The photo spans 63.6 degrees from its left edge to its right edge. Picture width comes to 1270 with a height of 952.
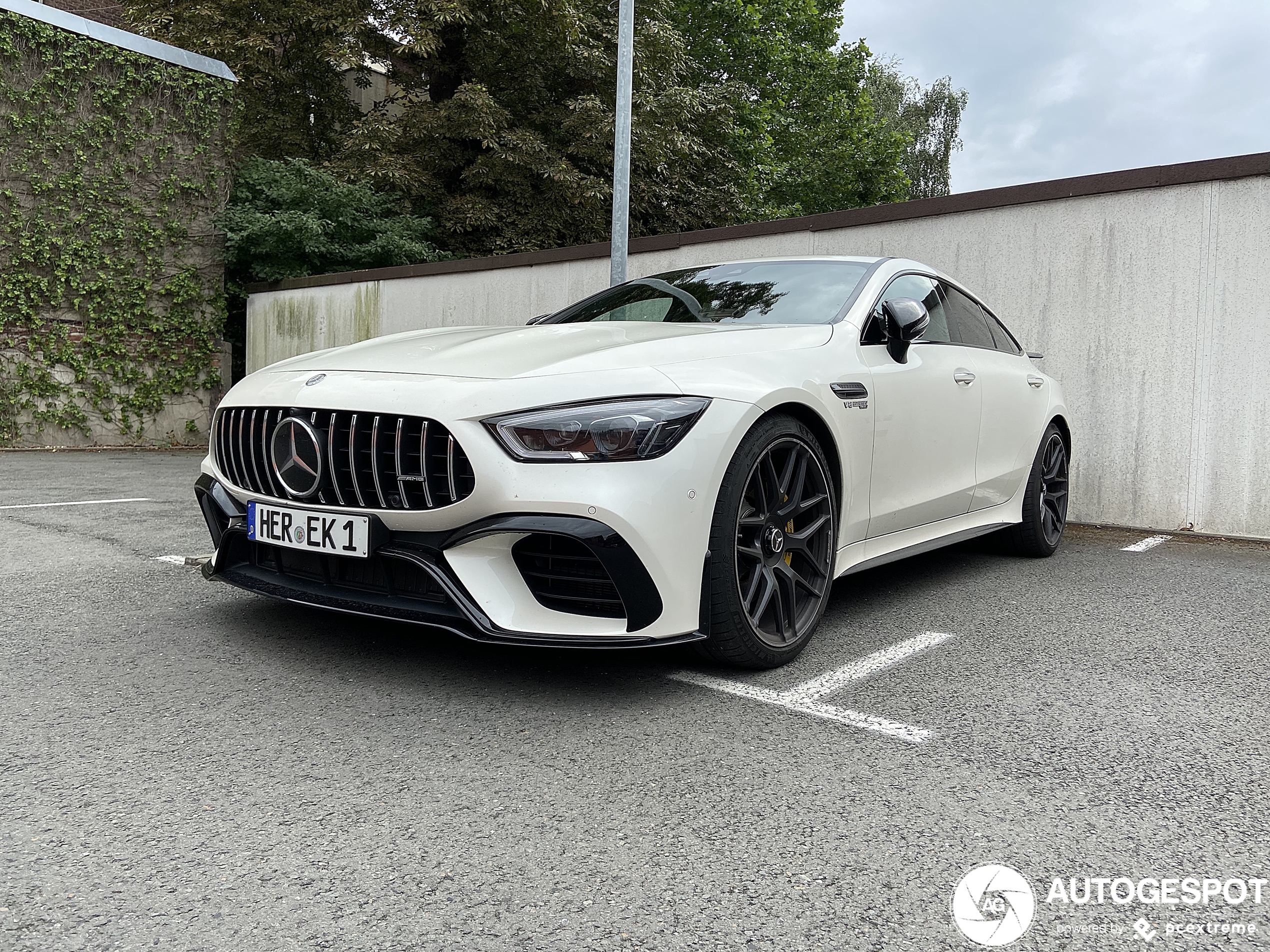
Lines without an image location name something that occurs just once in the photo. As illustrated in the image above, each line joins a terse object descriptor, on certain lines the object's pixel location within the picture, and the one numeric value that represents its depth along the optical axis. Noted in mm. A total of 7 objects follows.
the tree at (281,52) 16469
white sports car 2684
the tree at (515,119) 16812
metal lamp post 8312
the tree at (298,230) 13305
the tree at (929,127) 38562
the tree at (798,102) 25844
